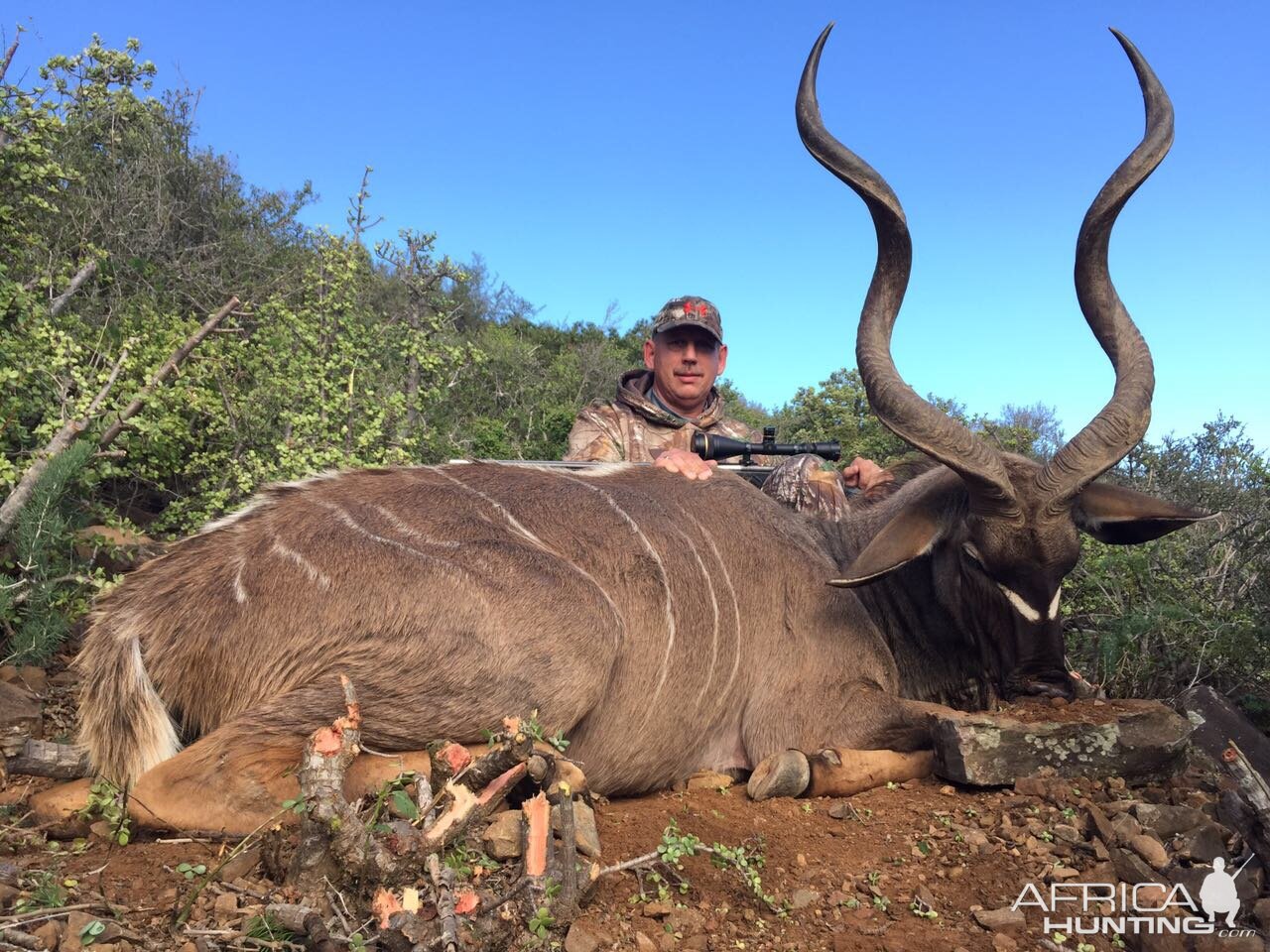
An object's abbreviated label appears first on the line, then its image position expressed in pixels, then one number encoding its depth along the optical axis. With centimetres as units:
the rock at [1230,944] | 195
